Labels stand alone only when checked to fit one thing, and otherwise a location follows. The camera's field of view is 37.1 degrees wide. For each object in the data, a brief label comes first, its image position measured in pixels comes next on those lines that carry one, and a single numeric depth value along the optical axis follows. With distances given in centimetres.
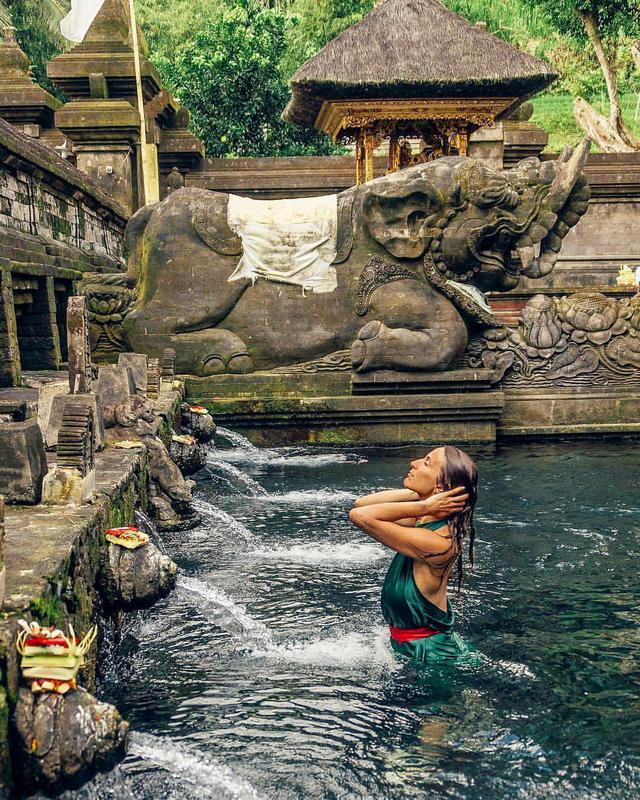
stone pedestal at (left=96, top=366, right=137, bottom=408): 691
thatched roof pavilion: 1641
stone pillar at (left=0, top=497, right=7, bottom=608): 304
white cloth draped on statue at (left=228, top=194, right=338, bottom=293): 1084
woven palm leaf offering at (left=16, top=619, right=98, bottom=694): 290
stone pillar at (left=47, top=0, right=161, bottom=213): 1602
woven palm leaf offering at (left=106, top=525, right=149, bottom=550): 442
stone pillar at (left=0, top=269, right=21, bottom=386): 873
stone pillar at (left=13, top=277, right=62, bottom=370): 1037
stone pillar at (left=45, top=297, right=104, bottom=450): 572
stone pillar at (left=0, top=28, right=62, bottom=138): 1755
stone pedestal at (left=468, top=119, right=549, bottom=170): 1866
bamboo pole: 1509
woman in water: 424
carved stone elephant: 1067
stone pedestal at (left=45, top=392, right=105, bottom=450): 518
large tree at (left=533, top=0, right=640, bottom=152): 2362
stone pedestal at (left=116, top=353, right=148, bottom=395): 829
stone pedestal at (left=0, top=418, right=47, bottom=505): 438
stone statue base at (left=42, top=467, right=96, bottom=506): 442
